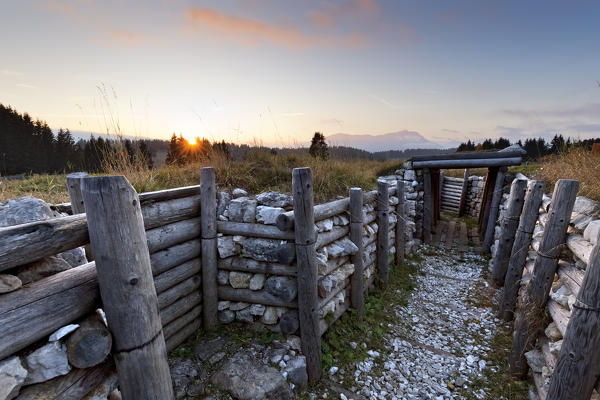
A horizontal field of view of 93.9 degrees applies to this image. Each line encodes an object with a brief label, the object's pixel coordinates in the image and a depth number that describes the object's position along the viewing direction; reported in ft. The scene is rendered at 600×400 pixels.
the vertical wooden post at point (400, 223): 24.67
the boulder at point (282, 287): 12.15
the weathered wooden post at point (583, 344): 8.30
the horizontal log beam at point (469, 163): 29.73
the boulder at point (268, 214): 12.21
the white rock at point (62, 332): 4.74
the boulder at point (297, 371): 11.42
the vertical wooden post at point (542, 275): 11.80
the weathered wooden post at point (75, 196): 8.54
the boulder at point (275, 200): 12.95
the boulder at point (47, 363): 4.46
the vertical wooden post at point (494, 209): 30.50
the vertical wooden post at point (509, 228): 19.85
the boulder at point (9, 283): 4.35
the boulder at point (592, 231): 9.59
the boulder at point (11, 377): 4.01
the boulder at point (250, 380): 10.14
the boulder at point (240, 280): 12.71
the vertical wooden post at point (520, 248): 16.43
